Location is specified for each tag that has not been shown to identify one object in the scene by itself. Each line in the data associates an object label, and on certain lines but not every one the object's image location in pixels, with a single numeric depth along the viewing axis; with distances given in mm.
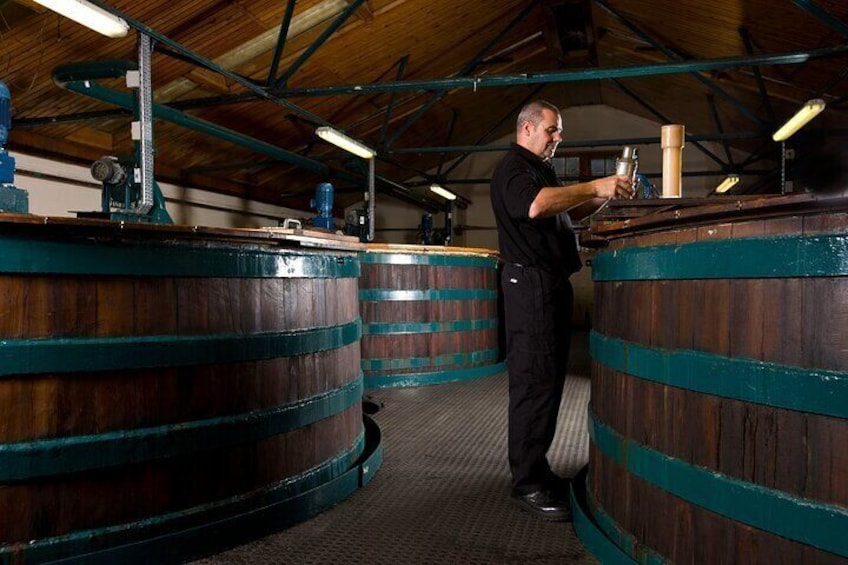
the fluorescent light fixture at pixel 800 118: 7359
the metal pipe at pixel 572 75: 6906
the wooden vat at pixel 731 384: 1453
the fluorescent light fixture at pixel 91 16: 4133
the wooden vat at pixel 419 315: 6410
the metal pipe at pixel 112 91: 5840
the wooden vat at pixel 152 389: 2051
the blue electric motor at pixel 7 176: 2914
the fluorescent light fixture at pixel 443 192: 13742
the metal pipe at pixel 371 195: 10895
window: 16078
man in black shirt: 2834
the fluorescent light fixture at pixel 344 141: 8516
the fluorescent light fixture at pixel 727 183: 12610
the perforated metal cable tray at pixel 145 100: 5176
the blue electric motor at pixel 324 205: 8211
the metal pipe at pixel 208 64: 4812
